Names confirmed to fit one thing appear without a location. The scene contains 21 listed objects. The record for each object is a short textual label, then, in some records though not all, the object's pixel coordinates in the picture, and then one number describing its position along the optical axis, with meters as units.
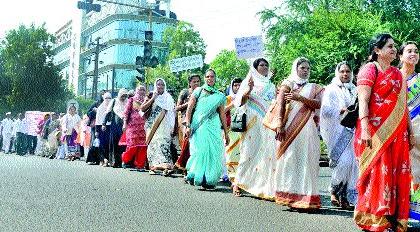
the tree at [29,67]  53.66
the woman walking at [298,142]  6.93
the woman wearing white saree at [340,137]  7.29
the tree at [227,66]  75.50
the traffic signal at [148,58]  21.48
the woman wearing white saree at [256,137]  8.20
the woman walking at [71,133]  21.03
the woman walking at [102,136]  16.06
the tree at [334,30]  34.91
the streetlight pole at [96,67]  47.78
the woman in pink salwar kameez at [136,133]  13.87
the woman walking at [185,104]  10.99
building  87.81
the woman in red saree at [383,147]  5.19
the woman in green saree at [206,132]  9.19
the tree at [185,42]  58.72
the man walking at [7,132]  30.77
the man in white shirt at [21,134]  27.05
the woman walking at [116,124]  15.41
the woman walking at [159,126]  12.07
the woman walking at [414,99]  5.88
